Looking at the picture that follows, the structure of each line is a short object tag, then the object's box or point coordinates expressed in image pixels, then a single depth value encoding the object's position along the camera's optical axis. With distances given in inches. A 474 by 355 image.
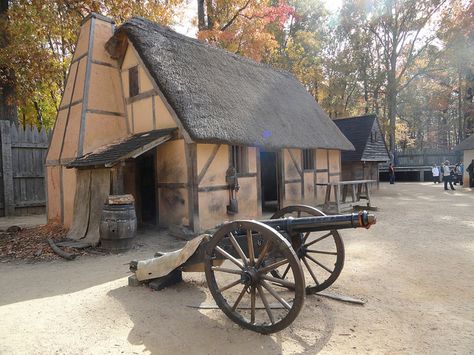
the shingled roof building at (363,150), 679.1
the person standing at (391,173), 892.0
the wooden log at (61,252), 231.0
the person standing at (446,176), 674.8
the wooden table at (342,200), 399.2
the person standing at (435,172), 840.9
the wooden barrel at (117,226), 241.3
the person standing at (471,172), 697.0
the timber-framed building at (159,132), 281.1
